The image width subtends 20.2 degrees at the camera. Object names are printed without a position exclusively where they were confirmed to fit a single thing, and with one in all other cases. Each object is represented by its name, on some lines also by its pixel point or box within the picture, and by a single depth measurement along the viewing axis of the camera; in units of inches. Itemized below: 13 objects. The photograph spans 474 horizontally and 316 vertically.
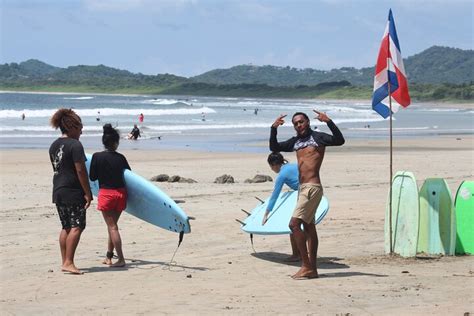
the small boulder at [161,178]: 990.8
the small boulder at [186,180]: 996.3
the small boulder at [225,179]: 988.1
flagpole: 528.6
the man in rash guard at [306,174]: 461.1
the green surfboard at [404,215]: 527.3
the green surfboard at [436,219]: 529.1
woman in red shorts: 494.5
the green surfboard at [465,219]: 537.7
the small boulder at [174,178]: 990.8
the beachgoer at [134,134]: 2025.3
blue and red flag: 531.3
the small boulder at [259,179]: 985.5
